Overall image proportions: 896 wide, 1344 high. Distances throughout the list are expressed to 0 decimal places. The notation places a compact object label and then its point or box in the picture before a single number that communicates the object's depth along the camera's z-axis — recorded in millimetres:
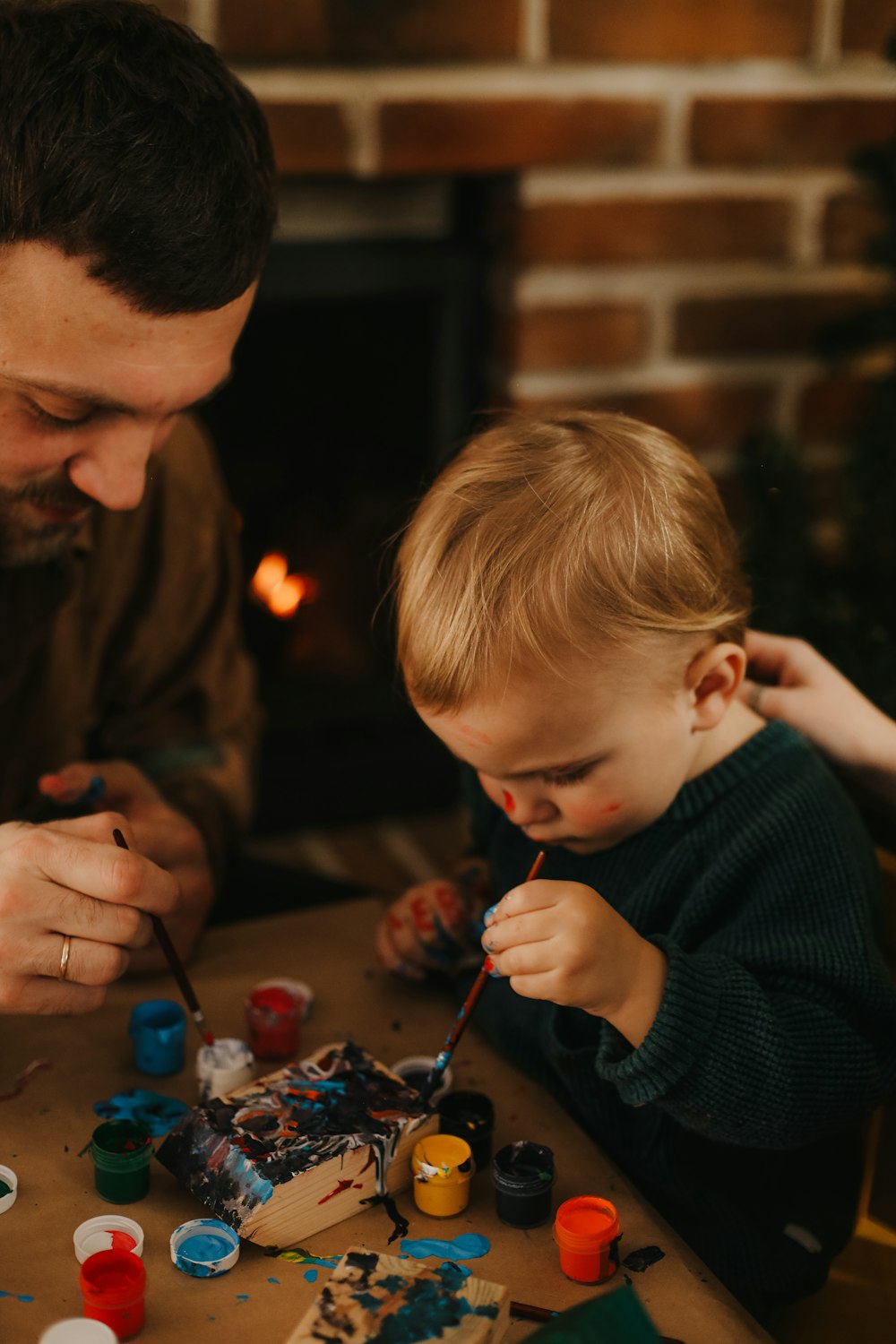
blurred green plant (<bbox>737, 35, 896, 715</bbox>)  1648
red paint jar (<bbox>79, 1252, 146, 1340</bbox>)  773
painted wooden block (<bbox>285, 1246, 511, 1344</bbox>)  742
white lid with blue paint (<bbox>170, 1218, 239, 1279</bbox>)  830
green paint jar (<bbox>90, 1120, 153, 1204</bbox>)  885
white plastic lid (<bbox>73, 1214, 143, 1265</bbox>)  842
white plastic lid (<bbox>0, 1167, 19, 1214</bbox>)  878
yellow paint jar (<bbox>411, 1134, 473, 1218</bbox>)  886
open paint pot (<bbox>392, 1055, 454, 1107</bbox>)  1022
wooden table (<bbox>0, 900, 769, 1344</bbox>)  808
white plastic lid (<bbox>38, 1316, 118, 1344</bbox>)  744
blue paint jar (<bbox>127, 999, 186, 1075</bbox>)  1022
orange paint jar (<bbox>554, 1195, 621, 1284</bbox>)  827
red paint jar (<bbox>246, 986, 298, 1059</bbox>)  1041
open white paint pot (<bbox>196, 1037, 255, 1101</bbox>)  1001
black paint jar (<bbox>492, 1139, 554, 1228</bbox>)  874
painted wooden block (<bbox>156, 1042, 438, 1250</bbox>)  854
